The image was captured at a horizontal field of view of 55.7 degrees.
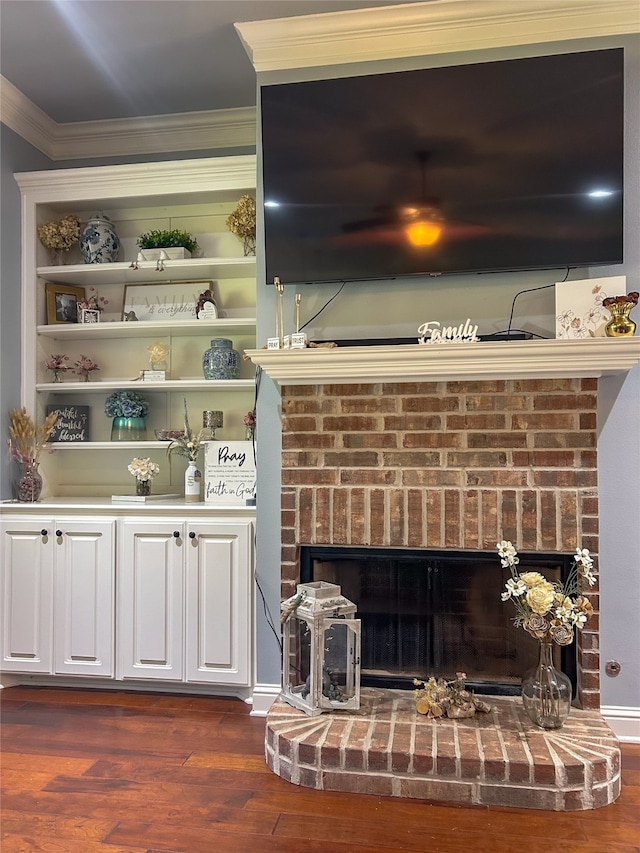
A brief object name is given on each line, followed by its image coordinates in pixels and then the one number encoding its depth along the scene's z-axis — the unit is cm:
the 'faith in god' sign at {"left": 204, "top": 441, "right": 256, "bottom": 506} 278
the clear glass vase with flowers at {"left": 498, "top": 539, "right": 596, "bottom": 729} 204
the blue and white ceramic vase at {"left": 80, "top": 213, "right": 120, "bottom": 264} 311
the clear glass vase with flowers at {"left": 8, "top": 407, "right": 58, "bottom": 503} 296
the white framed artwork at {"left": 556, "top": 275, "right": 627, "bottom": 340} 222
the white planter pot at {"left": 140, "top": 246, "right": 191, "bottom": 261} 299
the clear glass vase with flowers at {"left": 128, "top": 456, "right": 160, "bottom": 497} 292
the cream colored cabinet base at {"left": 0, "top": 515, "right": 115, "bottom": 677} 274
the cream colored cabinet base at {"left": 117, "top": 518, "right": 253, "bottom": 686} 261
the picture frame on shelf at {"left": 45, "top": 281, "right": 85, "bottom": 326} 316
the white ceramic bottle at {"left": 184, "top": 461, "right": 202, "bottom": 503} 286
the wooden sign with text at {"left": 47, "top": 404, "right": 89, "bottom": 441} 317
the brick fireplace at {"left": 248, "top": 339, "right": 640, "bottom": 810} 192
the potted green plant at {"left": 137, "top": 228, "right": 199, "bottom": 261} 301
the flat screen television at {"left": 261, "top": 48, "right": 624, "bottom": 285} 221
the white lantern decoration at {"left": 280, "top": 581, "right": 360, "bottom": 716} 219
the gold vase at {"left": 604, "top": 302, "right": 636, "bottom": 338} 215
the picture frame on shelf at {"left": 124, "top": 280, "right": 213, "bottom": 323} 314
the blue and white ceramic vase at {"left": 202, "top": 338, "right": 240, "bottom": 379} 291
